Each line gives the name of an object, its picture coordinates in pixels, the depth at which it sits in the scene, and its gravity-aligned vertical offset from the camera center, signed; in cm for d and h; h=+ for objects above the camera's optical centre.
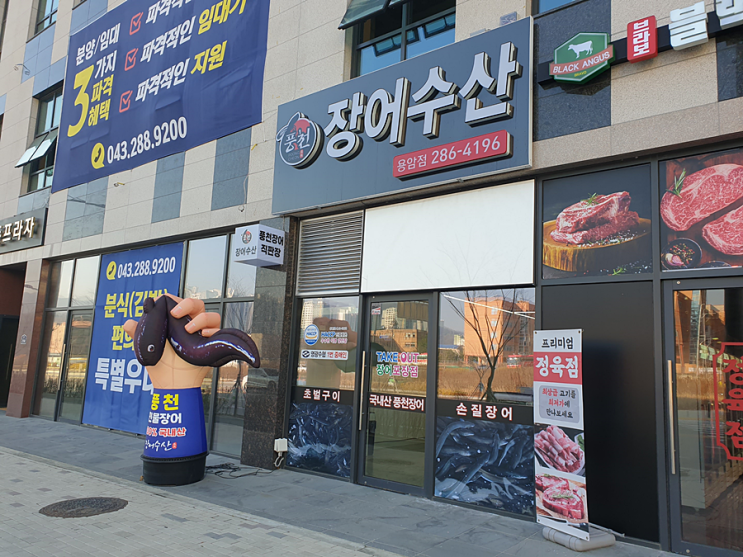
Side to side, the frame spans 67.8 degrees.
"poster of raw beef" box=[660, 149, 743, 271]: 508 +153
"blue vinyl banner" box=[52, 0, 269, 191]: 980 +527
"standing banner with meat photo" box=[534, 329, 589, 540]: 509 -63
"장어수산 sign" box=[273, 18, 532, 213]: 631 +300
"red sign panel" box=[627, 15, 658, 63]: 542 +325
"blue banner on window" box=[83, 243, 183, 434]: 1075 +17
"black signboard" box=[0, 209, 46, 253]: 1381 +276
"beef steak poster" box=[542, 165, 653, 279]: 559 +151
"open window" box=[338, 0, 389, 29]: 774 +492
